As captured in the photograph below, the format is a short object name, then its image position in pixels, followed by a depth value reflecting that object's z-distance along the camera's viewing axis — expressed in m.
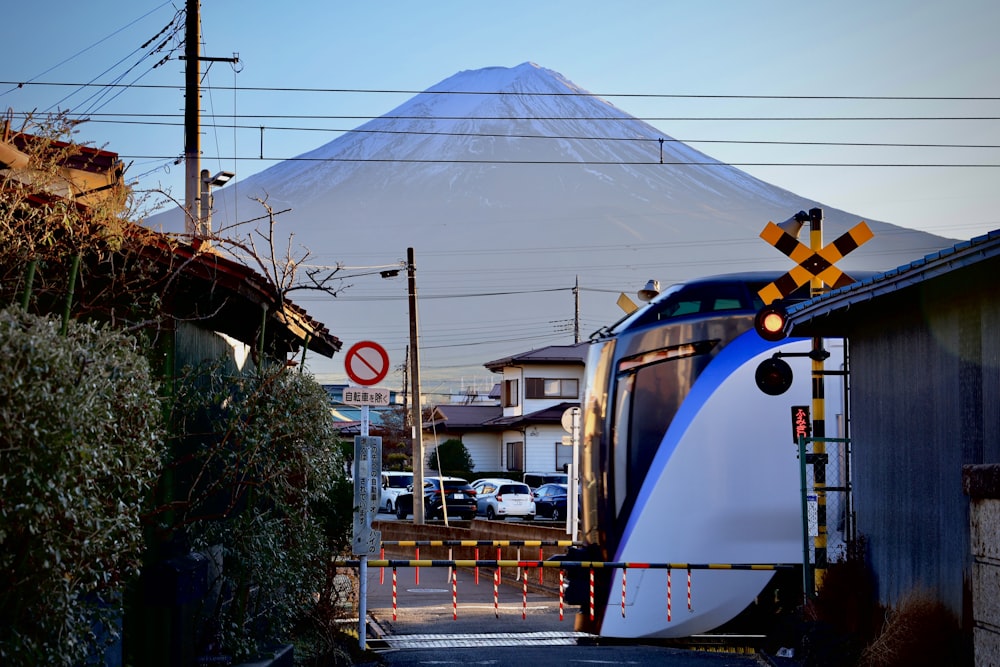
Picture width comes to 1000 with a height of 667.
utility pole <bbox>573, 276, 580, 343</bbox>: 72.06
